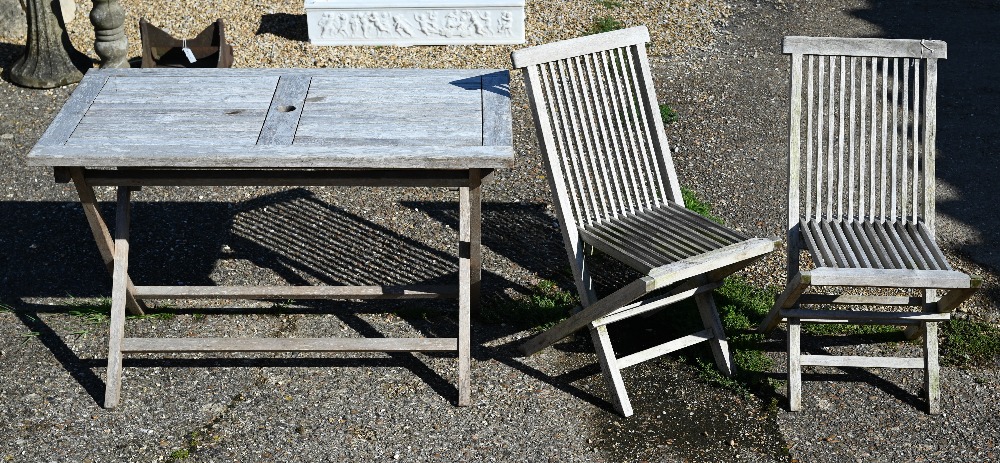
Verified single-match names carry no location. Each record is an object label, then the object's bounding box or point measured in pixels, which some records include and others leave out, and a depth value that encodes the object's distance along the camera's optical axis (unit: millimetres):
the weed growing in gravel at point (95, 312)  4609
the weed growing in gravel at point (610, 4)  8078
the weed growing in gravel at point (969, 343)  4418
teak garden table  3707
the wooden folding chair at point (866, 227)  3986
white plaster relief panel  7418
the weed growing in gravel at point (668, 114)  6457
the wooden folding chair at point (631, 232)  3881
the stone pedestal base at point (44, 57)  6805
